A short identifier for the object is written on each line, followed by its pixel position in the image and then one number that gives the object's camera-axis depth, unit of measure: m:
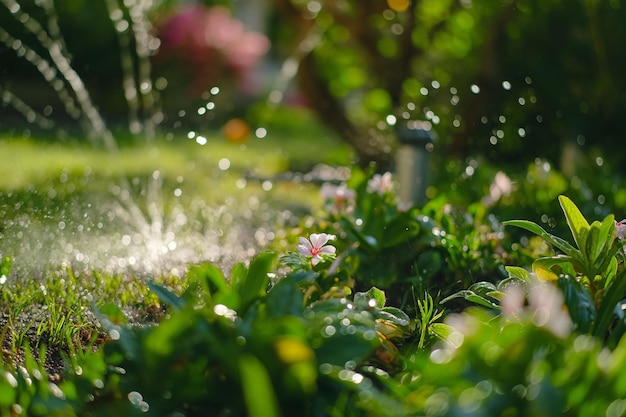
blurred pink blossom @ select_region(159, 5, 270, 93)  9.52
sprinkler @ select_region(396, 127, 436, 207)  3.49
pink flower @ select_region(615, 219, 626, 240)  1.91
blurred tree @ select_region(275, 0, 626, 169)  5.16
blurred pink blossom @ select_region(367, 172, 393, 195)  2.93
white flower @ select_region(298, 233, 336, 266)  1.94
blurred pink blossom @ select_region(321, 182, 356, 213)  2.87
